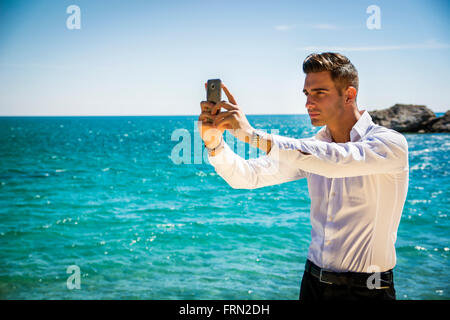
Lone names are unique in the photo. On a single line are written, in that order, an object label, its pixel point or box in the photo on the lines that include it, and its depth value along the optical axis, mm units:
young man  2102
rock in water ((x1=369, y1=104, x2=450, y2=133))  56750
